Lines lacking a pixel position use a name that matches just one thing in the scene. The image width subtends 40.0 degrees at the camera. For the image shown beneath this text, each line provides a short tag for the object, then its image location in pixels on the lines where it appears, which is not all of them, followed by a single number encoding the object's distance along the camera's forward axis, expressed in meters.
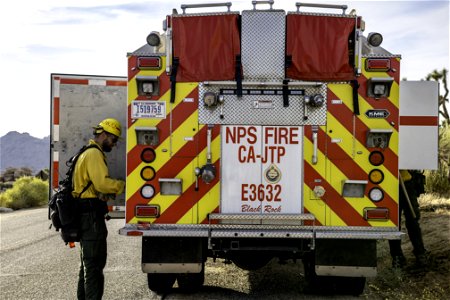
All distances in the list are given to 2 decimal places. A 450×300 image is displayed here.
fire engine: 6.55
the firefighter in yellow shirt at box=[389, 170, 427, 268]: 8.69
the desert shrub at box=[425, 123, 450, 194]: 14.72
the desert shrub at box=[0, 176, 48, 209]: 25.62
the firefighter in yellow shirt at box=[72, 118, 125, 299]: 6.27
